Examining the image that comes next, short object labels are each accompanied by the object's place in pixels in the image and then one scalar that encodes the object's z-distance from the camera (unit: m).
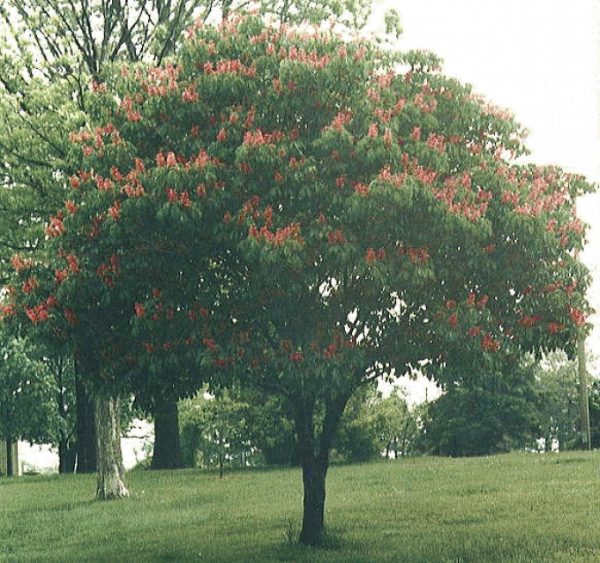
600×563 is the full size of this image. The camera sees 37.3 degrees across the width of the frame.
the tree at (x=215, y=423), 37.69
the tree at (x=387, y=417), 38.34
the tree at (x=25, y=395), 47.78
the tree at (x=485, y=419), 49.09
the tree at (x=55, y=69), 24.66
